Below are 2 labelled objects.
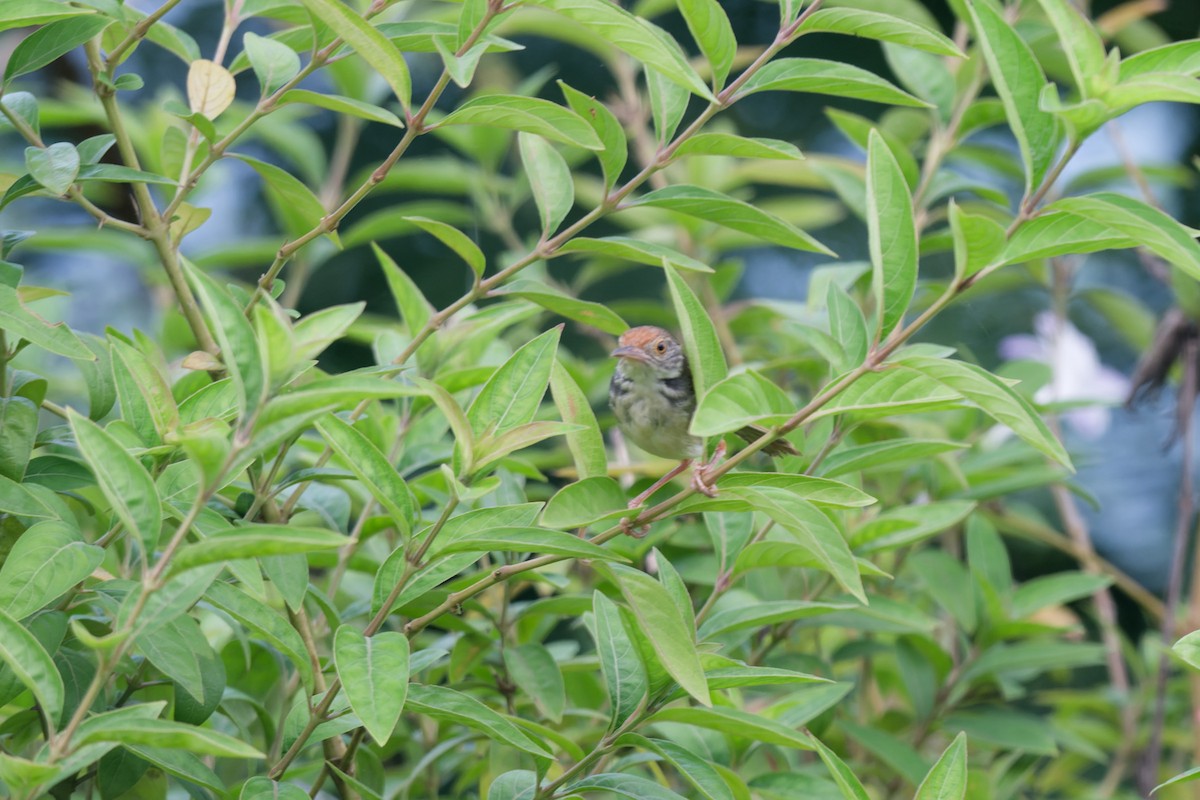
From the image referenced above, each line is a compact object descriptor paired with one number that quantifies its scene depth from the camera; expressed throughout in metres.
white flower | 7.18
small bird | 5.23
